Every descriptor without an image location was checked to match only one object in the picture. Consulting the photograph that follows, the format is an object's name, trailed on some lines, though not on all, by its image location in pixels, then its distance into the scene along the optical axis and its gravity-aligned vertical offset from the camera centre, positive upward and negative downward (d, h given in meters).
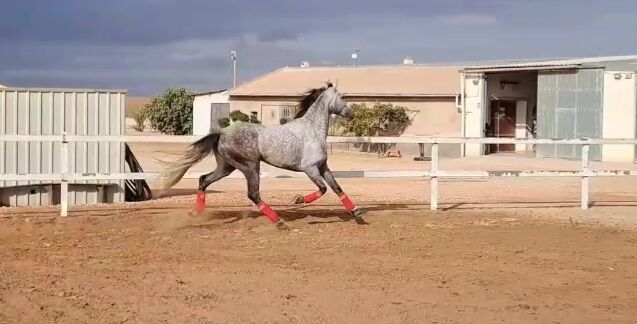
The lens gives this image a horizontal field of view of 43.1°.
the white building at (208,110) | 49.81 +2.25
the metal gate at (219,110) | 49.59 +2.17
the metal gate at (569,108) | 31.22 +1.74
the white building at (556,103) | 30.42 +2.01
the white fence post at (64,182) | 11.80 -0.58
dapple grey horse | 10.86 -0.10
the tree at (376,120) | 37.86 +1.35
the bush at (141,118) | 61.31 +2.03
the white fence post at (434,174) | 12.98 -0.41
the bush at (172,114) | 55.59 +2.14
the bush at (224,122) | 42.69 +1.25
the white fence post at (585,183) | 13.73 -0.54
